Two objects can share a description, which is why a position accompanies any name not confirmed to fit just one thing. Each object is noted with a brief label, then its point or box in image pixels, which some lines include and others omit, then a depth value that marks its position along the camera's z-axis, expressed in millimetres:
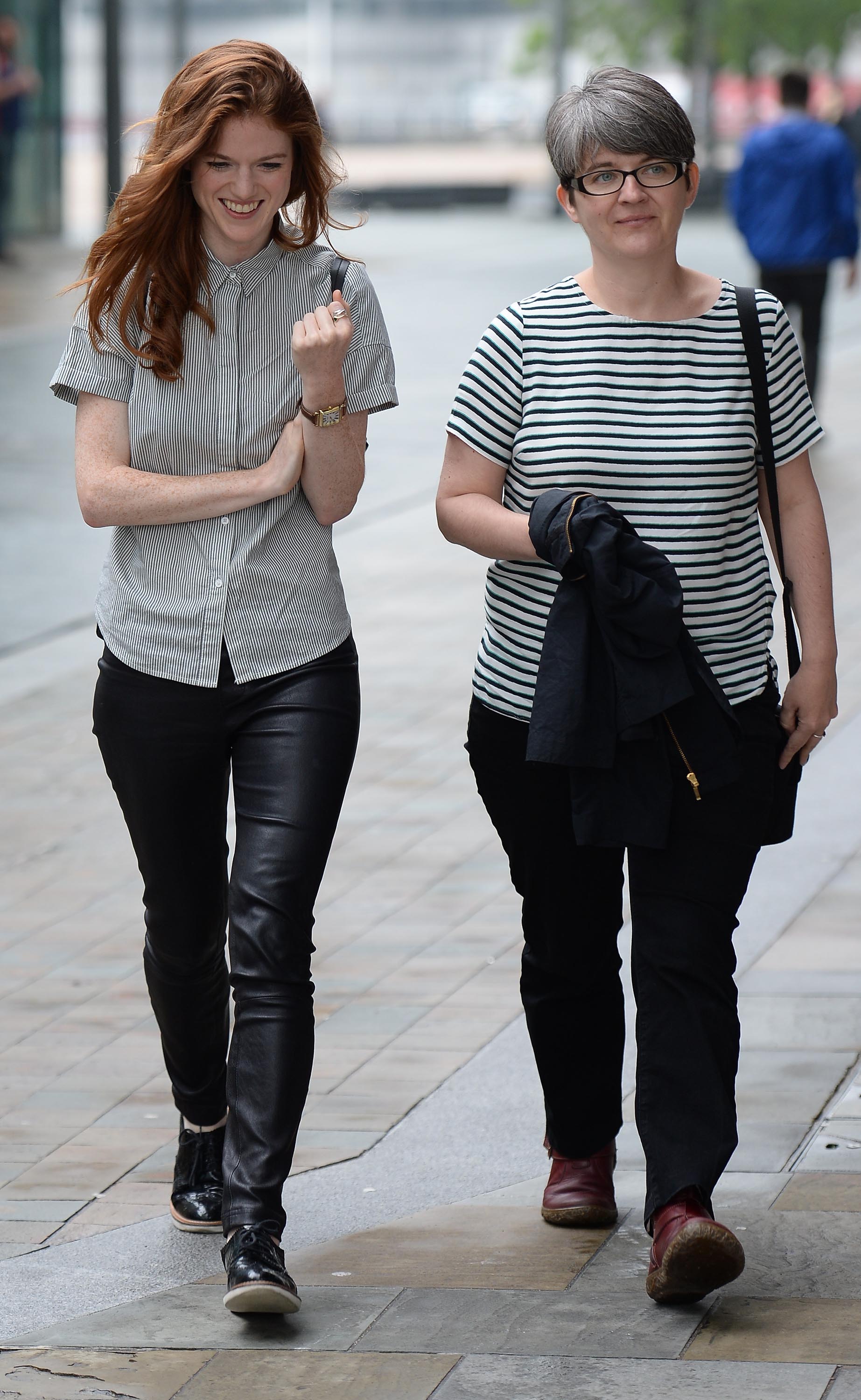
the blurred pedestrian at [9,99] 47906
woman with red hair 6734
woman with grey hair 6695
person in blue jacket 25047
